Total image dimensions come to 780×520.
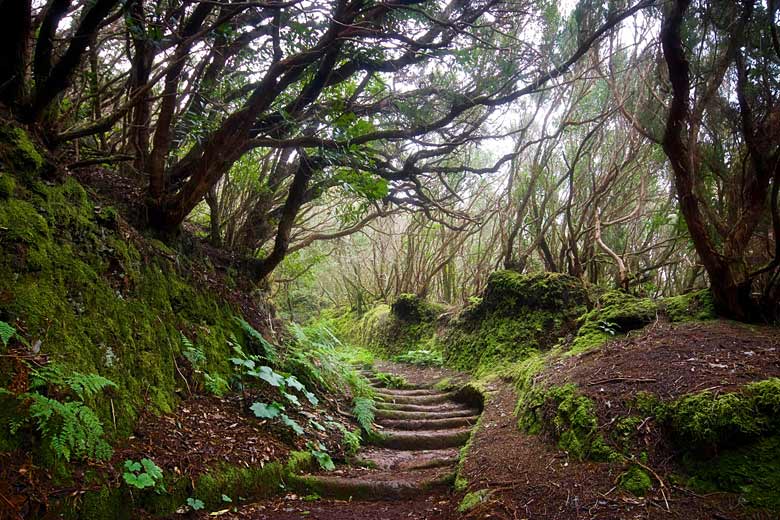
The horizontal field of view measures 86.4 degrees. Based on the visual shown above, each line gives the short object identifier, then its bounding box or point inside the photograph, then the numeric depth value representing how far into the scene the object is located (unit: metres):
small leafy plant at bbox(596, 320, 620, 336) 5.89
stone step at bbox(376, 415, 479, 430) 6.25
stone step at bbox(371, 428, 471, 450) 5.63
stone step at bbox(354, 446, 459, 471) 4.82
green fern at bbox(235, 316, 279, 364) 5.43
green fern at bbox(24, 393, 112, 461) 2.27
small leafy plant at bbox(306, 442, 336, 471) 4.50
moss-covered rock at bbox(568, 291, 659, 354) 5.79
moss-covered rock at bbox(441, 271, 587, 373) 7.83
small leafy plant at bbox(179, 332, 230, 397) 4.18
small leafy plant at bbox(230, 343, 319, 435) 4.44
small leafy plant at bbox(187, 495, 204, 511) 3.00
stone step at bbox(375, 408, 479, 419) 6.62
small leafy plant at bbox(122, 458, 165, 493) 2.65
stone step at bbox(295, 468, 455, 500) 4.06
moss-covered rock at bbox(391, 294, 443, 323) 13.33
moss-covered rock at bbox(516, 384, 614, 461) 3.38
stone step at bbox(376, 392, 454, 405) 7.64
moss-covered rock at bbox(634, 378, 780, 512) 2.48
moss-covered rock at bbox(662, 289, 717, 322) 5.12
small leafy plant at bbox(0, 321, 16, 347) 2.26
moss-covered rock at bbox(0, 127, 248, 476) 2.84
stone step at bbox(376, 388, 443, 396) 8.23
